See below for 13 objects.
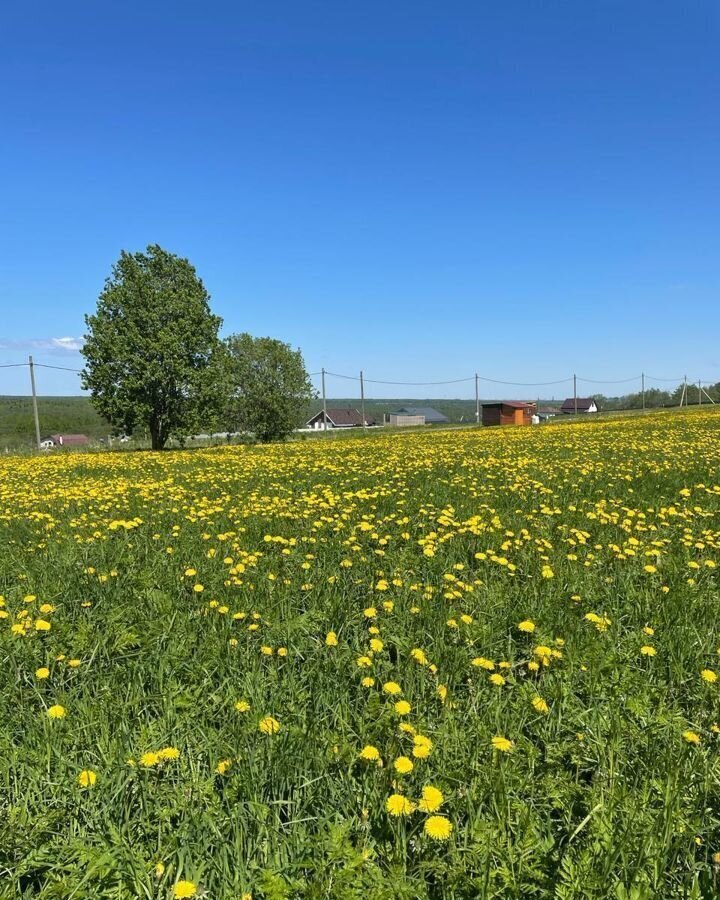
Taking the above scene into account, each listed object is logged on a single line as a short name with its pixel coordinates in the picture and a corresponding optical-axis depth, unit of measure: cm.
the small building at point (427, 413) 13496
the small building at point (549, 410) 13062
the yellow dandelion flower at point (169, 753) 185
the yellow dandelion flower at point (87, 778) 183
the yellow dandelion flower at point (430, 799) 165
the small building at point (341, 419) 11394
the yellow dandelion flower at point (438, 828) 159
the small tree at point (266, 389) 4356
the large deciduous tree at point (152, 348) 2719
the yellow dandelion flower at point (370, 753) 191
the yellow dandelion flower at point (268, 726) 216
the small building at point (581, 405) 11800
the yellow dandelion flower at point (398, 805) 167
